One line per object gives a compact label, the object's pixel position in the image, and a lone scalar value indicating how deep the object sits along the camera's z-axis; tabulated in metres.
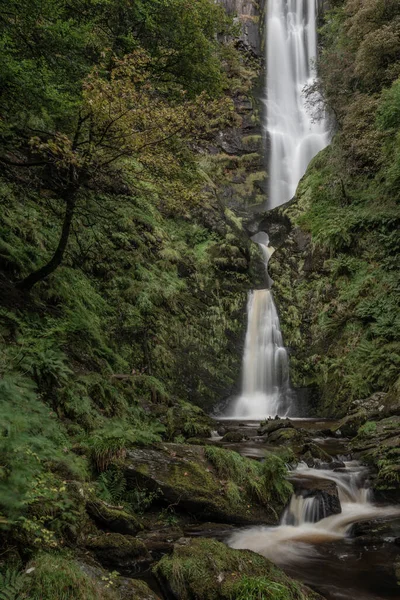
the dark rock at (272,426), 10.28
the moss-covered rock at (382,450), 6.83
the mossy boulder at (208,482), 5.51
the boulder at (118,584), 3.17
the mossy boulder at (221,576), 3.46
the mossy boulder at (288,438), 9.08
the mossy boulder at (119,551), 3.96
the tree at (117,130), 5.72
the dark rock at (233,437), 9.51
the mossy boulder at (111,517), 4.40
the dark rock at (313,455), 7.93
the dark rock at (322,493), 6.26
